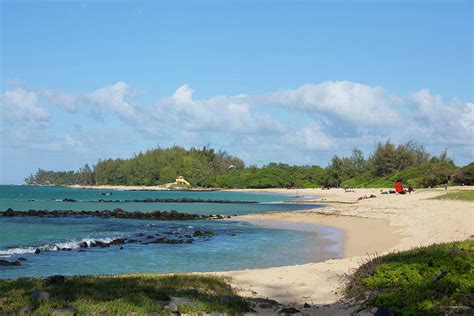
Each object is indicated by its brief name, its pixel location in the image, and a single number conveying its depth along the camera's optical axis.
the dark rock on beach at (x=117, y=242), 27.52
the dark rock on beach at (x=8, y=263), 19.35
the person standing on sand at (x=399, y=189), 69.22
